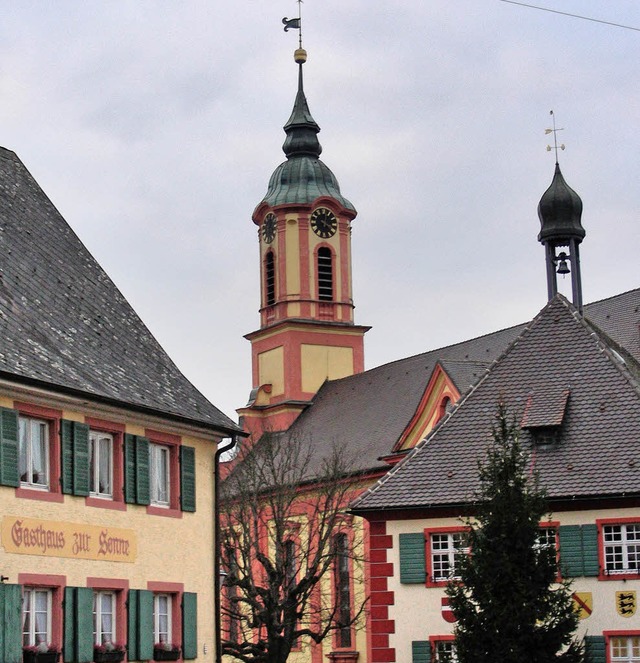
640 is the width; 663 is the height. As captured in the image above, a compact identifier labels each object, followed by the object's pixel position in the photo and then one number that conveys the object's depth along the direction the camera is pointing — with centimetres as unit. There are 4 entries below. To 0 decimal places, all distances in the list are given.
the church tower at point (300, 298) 6919
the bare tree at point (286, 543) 4112
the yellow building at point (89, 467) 2577
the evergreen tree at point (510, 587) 2752
